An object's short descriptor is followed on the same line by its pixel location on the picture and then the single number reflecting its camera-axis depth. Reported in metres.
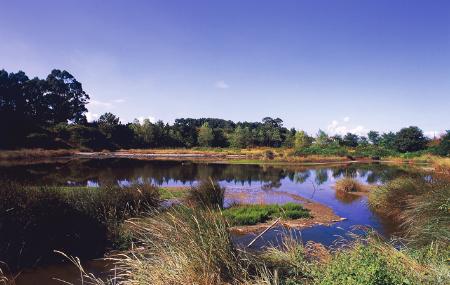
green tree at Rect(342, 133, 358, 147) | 89.62
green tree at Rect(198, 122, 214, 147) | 79.16
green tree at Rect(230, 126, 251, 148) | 79.94
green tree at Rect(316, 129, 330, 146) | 81.44
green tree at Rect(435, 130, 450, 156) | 57.12
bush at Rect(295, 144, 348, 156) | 64.06
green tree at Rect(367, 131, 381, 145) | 101.19
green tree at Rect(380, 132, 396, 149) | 78.75
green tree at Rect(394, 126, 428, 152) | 72.81
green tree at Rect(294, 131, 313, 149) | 77.88
